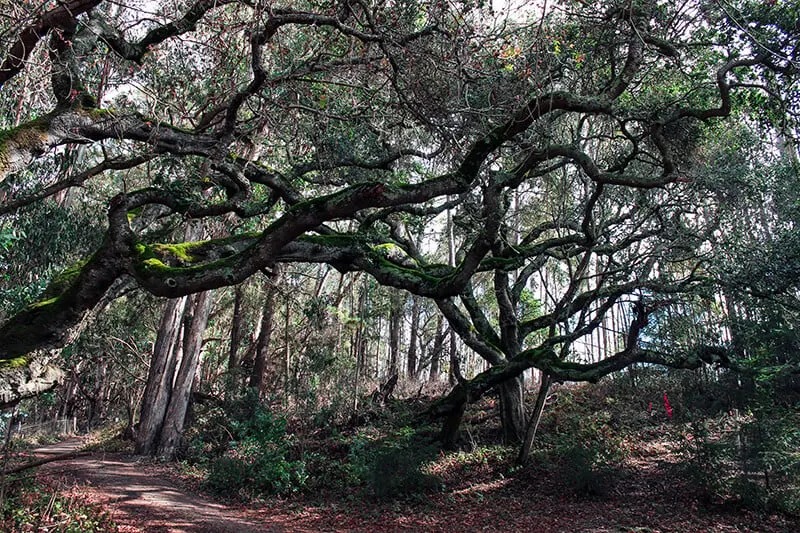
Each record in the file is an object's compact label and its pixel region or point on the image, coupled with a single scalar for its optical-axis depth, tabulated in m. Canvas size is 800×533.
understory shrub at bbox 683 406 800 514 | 7.51
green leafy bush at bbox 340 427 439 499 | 8.86
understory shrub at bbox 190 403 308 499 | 9.55
